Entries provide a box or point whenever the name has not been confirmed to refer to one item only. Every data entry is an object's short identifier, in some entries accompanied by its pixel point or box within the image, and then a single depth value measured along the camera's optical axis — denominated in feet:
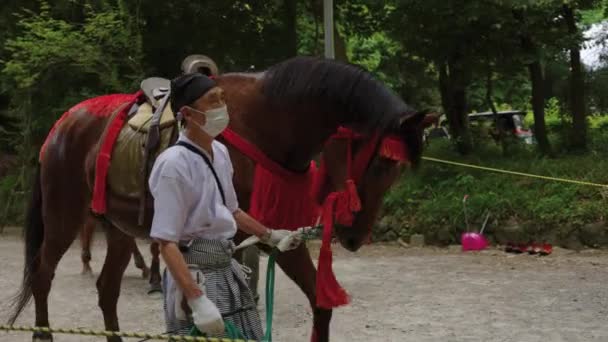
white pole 30.89
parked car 44.75
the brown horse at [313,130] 12.32
